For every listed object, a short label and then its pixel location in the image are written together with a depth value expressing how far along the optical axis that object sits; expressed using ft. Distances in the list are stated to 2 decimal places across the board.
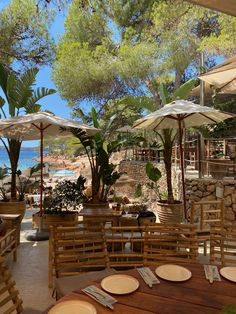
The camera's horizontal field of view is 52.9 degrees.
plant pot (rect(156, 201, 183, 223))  16.05
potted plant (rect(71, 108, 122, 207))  15.46
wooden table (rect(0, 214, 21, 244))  11.03
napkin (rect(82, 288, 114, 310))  4.18
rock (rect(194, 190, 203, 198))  18.22
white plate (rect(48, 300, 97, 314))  3.99
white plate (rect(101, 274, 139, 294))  4.63
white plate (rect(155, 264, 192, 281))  5.07
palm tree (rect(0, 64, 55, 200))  15.68
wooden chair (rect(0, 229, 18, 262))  9.37
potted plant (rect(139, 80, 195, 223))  16.14
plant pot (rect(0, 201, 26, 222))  14.88
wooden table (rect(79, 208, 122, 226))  11.72
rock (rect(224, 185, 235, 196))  17.02
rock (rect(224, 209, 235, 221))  16.96
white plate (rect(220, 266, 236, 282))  5.08
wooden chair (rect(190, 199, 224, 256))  10.49
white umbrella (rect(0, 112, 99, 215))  12.52
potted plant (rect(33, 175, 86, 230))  14.88
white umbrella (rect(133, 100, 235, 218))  11.89
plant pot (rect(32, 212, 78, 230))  14.83
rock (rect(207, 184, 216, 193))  17.86
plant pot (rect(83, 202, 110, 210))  15.21
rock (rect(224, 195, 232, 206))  16.95
